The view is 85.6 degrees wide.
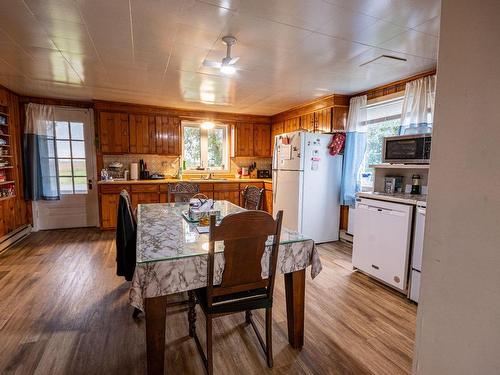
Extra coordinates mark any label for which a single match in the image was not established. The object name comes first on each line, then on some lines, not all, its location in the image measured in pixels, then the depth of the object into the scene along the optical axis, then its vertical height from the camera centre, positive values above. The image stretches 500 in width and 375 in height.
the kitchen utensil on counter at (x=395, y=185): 3.20 -0.26
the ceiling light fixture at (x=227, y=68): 2.53 +0.88
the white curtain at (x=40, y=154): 4.51 +0.05
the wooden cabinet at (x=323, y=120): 4.31 +0.68
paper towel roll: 5.15 -0.23
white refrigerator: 4.08 -0.36
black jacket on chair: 2.02 -0.60
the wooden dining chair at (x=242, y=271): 1.44 -0.63
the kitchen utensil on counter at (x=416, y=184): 3.00 -0.23
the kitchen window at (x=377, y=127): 3.68 +0.51
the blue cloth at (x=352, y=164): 4.02 -0.02
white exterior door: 4.84 -0.33
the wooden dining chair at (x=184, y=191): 3.66 -0.42
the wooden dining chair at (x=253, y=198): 2.98 -0.42
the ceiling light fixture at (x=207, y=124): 5.73 +0.76
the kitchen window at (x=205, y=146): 5.77 +0.31
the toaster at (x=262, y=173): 6.19 -0.28
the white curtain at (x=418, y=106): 3.05 +0.67
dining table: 1.41 -0.62
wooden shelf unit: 4.03 -0.13
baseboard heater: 3.79 -1.21
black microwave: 2.77 +0.16
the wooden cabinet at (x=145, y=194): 4.73 -0.65
